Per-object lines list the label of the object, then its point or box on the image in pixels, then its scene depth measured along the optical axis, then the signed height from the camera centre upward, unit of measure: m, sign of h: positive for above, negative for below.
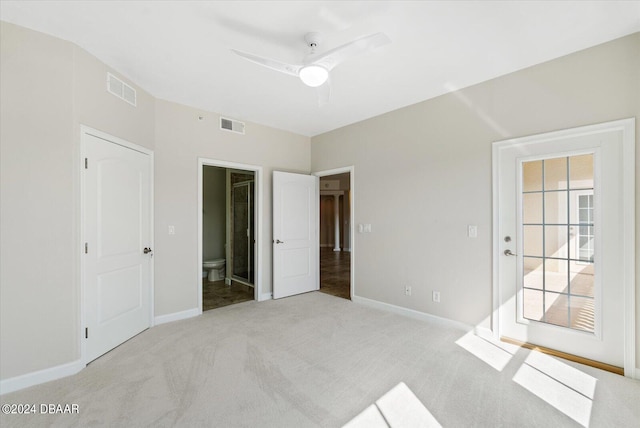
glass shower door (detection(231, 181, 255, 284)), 5.29 -0.36
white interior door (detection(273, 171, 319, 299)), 4.61 -0.37
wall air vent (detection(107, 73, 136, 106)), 2.85 +1.29
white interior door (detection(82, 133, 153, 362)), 2.65 -0.32
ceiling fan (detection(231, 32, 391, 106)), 1.90 +1.12
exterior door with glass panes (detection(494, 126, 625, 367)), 2.42 -0.30
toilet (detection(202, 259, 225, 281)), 5.58 -1.13
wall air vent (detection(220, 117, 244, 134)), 4.14 +1.29
